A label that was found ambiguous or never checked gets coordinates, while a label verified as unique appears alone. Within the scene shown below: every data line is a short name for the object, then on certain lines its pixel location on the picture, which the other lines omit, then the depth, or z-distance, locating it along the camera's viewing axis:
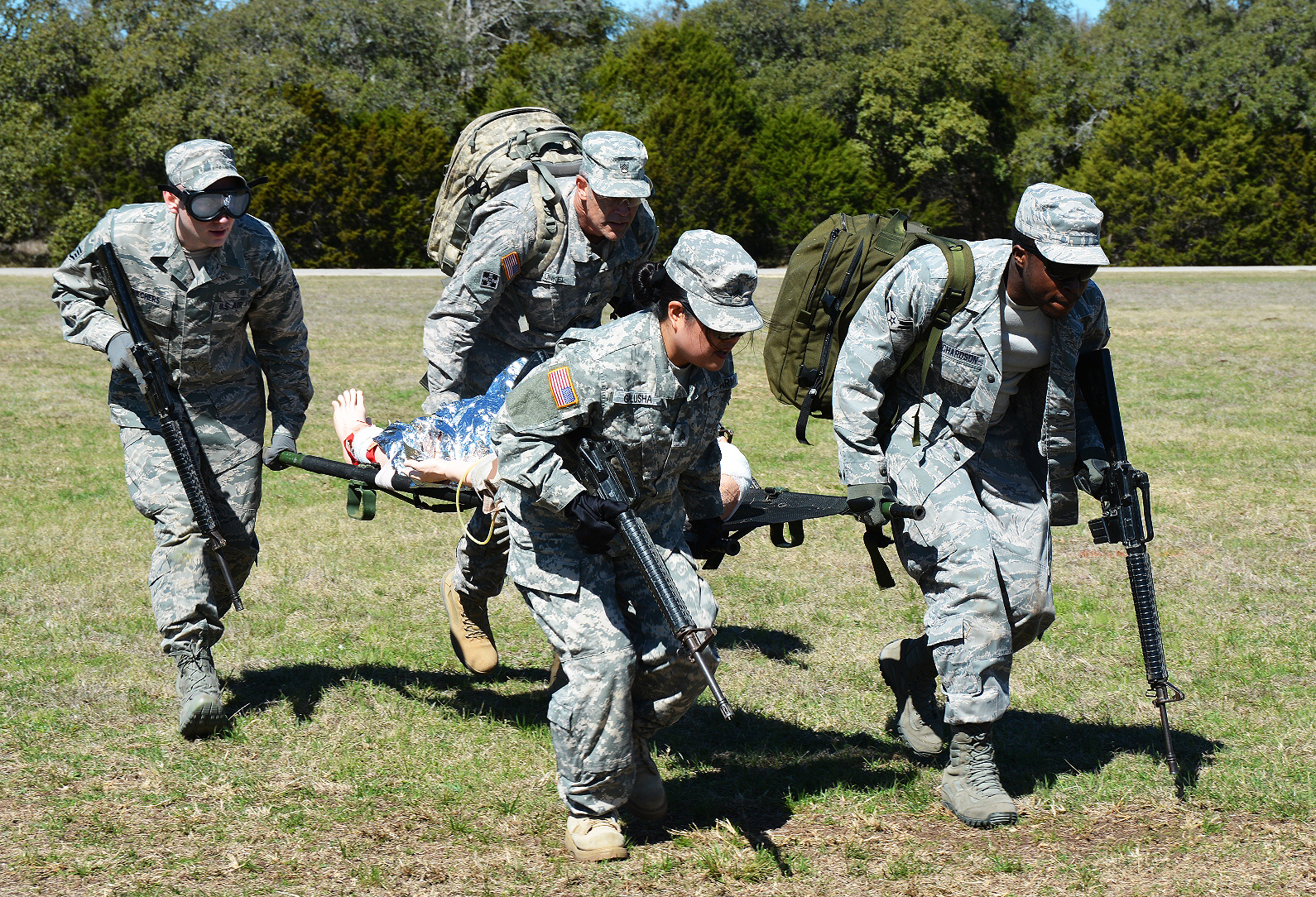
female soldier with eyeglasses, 8.05
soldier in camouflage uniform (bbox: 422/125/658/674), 10.70
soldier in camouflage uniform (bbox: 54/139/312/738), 10.36
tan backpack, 11.13
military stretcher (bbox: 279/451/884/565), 10.15
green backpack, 9.87
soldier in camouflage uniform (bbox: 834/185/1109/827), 9.18
